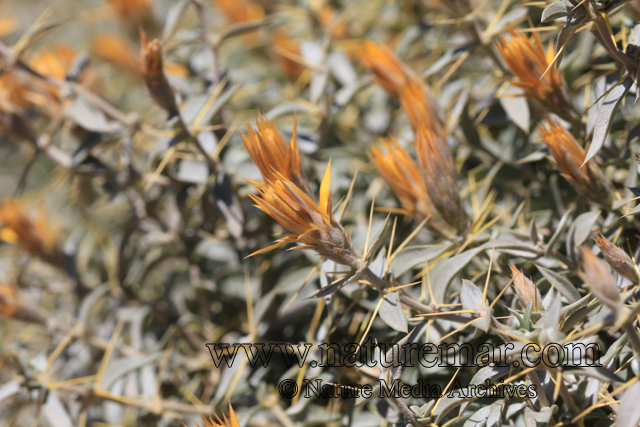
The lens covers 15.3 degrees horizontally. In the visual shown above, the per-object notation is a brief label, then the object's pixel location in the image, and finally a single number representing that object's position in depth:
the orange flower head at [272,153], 0.47
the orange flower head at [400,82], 0.50
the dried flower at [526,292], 0.46
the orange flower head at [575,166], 0.47
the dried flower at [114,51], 0.68
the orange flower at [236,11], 0.63
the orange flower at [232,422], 0.47
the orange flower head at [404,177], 0.48
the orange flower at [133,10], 0.68
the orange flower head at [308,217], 0.46
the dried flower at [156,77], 0.49
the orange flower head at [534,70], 0.48
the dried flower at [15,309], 0.52
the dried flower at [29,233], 0.53
